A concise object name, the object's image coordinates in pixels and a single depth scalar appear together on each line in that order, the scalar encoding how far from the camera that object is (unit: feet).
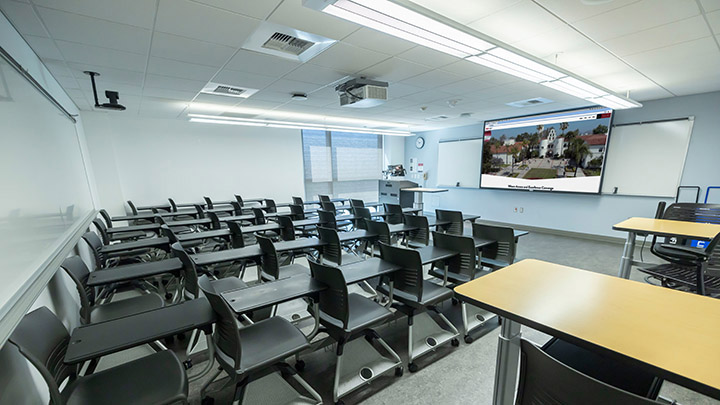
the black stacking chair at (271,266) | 8.80
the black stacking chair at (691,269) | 7.50
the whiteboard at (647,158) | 15.19
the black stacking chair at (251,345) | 4.71
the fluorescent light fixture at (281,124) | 18.28
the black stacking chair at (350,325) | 5.91
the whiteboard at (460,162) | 24.94
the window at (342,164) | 26.61
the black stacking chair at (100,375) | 4.03
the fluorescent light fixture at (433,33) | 5.29
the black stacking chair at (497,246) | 9.82
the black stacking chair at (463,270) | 8.32
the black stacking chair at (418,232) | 13.24
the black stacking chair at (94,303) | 6.44
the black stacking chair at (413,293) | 7.04
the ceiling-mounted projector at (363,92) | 10.98
